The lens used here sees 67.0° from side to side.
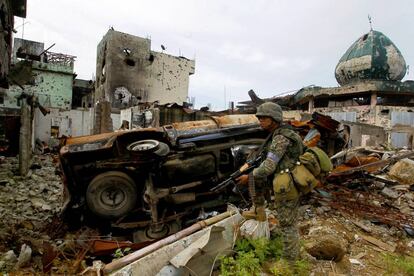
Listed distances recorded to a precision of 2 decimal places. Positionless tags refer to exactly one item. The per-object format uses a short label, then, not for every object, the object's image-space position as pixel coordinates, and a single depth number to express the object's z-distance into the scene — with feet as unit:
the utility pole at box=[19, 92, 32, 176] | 29.37
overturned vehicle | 14.83
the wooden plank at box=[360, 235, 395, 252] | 14.11
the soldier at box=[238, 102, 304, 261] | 10.49
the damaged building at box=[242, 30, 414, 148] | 60.90
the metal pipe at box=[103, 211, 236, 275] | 9.41
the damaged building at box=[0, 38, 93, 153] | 38.30
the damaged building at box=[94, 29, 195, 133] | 92.89
